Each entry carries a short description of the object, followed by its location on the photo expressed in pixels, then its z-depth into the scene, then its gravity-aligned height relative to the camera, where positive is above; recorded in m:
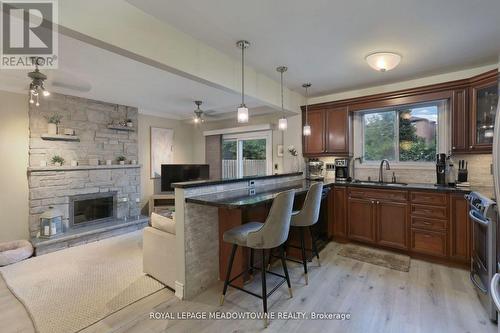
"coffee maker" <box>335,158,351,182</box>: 4.06 -0.06
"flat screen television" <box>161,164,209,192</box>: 5.55 -0.15
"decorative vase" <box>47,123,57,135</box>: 3.97 +0.64
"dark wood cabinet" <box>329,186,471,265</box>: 2.92 -0.76
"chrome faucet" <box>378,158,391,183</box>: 3.93 -0.07
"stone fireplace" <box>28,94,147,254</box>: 3.91 -0.08
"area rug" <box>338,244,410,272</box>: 3.03 -1.24
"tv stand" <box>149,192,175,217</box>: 5.30 -0.77
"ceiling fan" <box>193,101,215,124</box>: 4.34 +0.97
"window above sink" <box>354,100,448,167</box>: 3.55 +0.51
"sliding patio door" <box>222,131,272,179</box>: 5.27 +0.29
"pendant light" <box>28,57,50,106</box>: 2.49 +0.91
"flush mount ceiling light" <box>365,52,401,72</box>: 2.61 +1.16
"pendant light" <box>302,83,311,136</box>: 3.68 +0.60
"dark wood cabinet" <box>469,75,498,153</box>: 2.77 +0.63
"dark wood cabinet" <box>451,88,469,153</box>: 3.03 +0.56
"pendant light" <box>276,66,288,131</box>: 3.20 +0.63
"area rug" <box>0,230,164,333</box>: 2.12 -1.29
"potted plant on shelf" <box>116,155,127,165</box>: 4.93 +0.14
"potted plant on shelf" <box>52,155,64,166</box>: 4.04 +0.12
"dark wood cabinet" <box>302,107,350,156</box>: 4.03 +0.58
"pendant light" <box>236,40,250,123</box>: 2.50 +0.61
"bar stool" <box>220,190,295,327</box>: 2.02 -0.58
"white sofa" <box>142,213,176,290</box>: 2.51 -0.91
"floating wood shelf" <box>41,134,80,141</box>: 3.95 +0.51
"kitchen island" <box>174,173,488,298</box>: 2.37 -0.64
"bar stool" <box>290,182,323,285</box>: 2.62 -0.50
